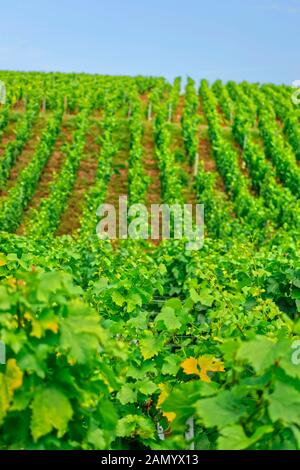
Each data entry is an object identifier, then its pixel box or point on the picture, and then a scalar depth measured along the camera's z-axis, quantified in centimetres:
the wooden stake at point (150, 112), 3300
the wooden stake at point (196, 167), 2376
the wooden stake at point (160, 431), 447
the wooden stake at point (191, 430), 407
